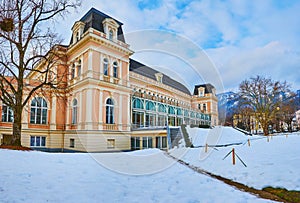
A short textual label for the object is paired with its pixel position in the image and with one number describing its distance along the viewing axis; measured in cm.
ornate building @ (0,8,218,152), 1897
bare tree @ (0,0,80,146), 1152
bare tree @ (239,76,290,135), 3359
